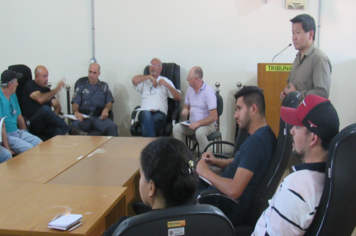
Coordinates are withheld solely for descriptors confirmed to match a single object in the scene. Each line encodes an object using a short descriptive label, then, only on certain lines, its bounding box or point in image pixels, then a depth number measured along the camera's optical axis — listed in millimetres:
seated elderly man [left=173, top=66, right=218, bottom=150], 3740
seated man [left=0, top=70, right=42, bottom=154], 3184
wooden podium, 4023
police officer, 4266
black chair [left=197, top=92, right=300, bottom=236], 1603
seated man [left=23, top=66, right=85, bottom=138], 3729
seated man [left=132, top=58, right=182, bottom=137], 4051
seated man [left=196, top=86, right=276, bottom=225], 1709
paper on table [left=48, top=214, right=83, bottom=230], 1303
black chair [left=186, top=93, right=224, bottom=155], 3696
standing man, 2549
